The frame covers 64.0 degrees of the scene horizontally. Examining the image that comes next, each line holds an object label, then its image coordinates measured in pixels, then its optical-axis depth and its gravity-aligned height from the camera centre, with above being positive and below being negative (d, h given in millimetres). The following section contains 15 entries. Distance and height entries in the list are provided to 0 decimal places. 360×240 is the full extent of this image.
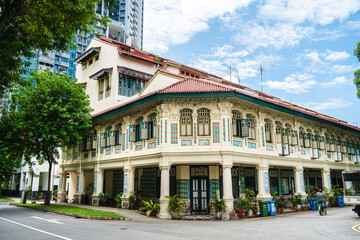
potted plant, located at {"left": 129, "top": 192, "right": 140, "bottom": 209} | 19766 -1468
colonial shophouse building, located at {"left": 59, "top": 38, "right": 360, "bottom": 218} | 17344 +2651
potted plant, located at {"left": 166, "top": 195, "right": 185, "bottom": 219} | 16484 -1575
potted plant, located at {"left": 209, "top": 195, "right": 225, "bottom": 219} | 16172 -1542
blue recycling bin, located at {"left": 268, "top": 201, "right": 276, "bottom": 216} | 17891 -1771
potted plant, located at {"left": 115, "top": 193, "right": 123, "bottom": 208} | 20952 -1480
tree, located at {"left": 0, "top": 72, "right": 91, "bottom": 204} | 21062 +4695
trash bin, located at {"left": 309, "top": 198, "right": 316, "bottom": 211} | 21344 -1828
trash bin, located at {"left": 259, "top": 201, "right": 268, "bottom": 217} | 17609 -1749
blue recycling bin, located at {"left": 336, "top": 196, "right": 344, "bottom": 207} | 23547 -1695
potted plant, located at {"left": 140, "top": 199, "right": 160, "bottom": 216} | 17234 -1699
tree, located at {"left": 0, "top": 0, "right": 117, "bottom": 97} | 10039 +5522
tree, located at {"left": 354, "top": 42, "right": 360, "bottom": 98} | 23761 +8743
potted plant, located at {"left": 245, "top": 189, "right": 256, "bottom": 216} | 17391 -1481
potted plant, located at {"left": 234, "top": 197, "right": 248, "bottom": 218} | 17108 -1457
